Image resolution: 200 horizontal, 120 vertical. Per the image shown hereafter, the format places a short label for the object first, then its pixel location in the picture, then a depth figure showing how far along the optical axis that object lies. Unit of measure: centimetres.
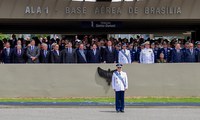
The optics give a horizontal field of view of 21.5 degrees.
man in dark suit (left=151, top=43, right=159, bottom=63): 2341
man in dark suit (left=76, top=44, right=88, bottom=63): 2290
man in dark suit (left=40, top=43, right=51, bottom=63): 2312
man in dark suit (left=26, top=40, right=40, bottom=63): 2241
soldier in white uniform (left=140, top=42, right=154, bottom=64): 2273
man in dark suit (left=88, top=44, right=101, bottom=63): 2312
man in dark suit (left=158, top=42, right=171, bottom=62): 2352
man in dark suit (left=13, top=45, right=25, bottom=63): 2280
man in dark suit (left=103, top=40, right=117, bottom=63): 2298
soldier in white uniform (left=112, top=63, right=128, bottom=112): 1820
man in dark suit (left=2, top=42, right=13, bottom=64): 2283
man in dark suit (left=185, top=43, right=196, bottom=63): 2355
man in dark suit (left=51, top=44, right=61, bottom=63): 2302
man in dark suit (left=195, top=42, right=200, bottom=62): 2344
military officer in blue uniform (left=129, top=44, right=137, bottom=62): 2314
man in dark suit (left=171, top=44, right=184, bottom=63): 2348
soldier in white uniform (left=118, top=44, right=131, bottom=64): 2278
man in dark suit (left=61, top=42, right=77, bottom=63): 2281
